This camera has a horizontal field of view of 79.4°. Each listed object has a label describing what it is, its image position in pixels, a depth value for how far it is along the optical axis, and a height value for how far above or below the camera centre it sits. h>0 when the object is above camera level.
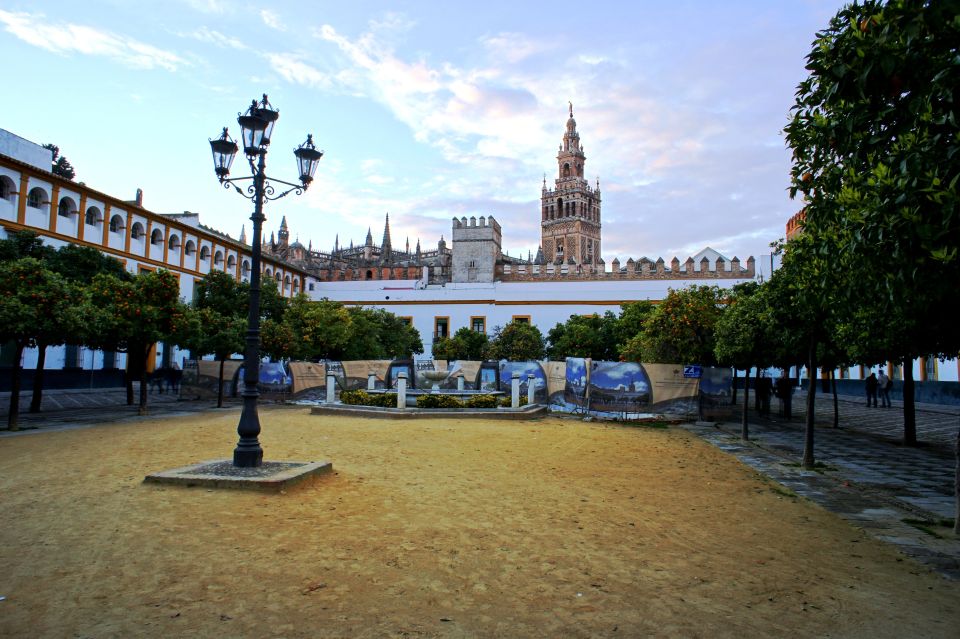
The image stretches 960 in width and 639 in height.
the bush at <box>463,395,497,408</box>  18.44 -1.53
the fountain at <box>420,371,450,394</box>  27.48 -1.09
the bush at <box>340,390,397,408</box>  18.86 -1.55
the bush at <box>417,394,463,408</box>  18.23 -1.53
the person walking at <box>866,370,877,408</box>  25.66 -1.10
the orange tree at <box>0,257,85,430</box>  11.69 +0.83
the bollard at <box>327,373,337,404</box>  19.95 -1.28
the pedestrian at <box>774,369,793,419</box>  20.66 -1.19
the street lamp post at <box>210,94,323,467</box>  7.85 +2.48
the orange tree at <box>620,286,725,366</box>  19.16 +1.06
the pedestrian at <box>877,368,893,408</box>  25.59 -1.29
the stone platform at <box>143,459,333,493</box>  6.91 -1.58
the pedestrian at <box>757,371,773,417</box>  21.69 -1.32
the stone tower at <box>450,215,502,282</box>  48.75 +8.87
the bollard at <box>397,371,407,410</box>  17.92 -1.26
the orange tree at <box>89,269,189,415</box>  16.44 +1.12
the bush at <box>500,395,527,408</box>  19.41 -1.59
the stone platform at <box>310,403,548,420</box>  17.03 -1.78
